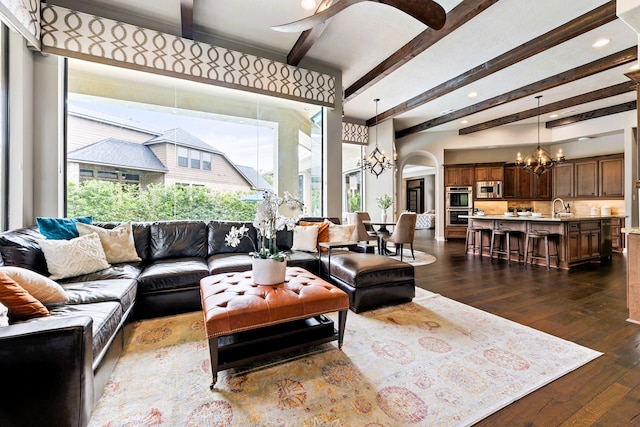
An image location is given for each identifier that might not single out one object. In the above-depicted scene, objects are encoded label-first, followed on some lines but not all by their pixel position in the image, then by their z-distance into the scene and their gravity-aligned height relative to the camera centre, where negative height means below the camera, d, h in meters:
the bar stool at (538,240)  4.76 -0.57
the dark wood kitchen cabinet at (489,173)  8.29 +1.23
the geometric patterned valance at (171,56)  3.11 +2.10
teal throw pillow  2.59 -0.13
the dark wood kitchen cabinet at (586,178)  7.09 +0.92
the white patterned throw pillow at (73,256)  2.32 -0.37
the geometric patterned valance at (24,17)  2.46 +1.90
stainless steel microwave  8.32 +0.71
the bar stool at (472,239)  6.09 -0.58
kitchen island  4.71 -0.36
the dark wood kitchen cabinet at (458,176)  8.45 +1.16
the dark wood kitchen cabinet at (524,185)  8.08 +0.85
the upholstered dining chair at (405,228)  5.23 -0.29
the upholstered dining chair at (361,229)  5.24 -0.31
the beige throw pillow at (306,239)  3.70 -0.34
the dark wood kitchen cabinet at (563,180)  7.58 +0.92
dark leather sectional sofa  1.15 -0.59
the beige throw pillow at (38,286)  1.61 -0.44
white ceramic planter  2.11 -0.44
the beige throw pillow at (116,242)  2.84 -0.29
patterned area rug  1.42 -1.03
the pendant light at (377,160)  6.37 +1.28
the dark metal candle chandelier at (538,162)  6.07 +1.18
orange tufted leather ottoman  1.63 -0.63
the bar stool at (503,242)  5.40 -0.59
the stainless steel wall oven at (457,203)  8.38 +0.31
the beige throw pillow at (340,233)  3.85 -0.27
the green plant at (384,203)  6.60 +0.26
